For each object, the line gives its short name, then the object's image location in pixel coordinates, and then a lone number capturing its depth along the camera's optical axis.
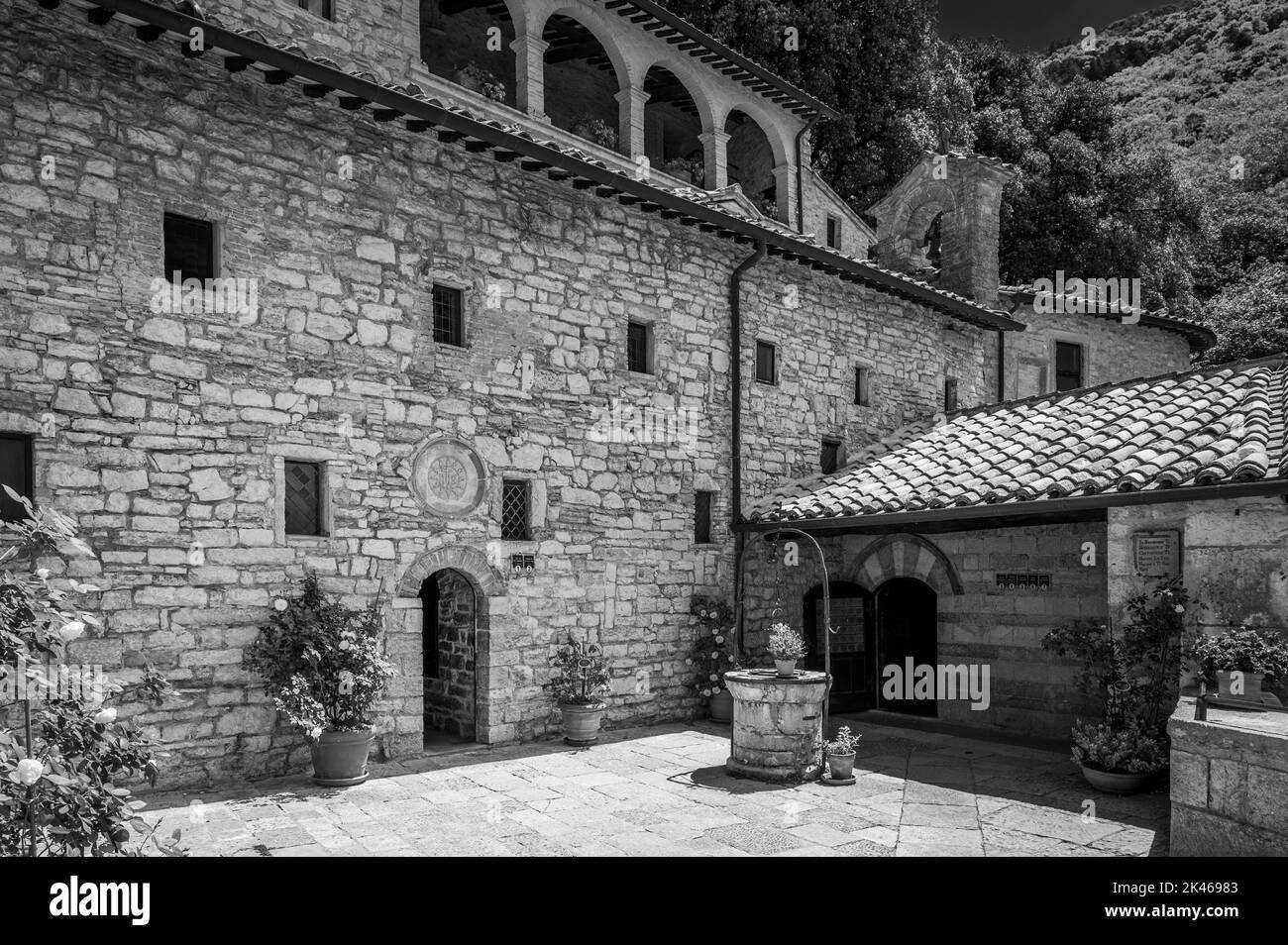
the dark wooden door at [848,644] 11.77
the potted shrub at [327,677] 7.20
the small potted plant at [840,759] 7.75
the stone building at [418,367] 6.81
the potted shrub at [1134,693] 7.40
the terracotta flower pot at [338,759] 7.21
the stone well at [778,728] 7.75
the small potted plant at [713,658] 10.59
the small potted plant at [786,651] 8.02
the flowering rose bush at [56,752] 3.06
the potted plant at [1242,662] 6.45
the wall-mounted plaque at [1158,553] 7.81
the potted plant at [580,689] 9.07
